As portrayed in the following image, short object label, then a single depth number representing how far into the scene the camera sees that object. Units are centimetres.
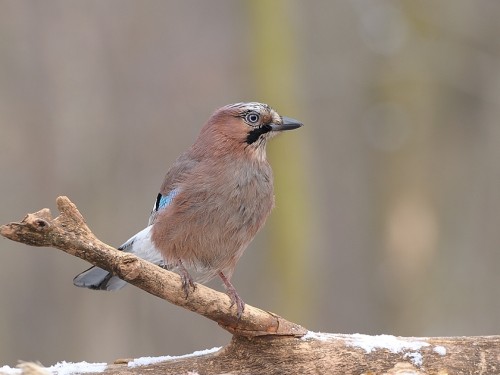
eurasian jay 1043
